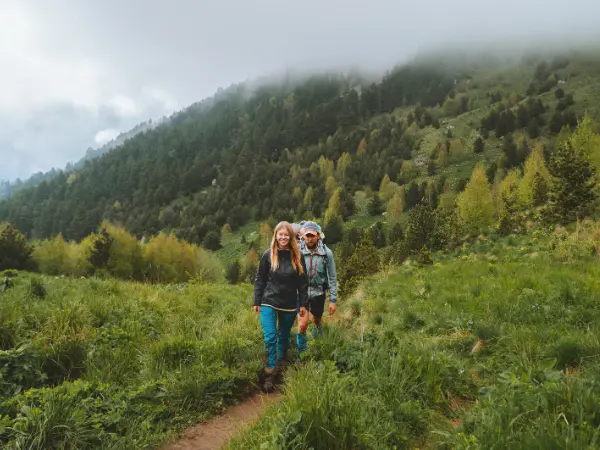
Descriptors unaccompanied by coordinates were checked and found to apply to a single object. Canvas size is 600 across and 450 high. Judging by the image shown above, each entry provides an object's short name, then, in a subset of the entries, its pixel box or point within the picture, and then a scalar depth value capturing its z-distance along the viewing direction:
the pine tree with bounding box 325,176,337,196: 108.31
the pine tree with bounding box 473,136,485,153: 94.69
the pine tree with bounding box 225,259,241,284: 72.44
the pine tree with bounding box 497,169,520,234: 42.15
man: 6.20
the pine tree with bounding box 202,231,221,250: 103.25
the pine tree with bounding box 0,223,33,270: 43.69
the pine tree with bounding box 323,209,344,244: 83.31
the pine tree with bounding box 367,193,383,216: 90.50
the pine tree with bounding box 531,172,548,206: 38.53
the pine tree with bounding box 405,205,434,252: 41.31
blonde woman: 5.52
